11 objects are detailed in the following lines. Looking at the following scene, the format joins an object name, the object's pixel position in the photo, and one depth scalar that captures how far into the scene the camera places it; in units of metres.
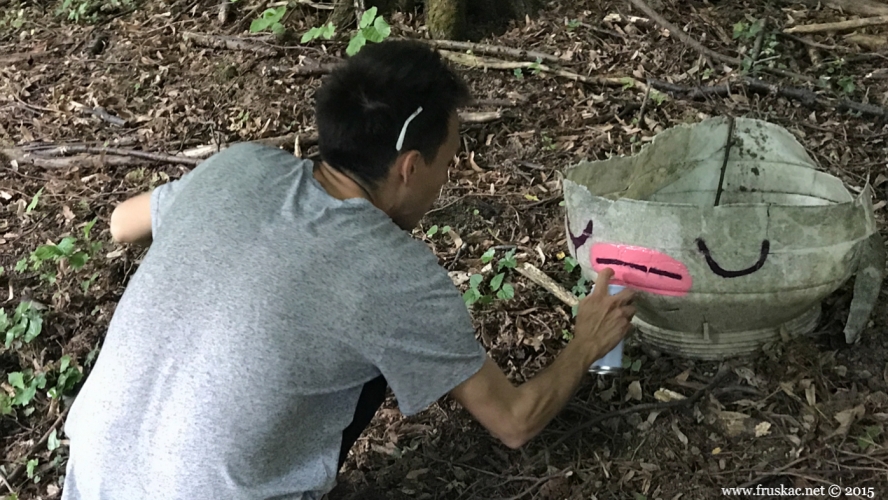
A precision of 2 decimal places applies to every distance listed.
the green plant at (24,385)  2.72
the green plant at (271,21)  3.93
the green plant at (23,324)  2.88
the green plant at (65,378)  2.74
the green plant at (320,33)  3.92
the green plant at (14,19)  5.46
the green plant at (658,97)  3.63
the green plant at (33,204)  3.58
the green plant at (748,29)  3.99
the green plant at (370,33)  3.67
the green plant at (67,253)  3.05
